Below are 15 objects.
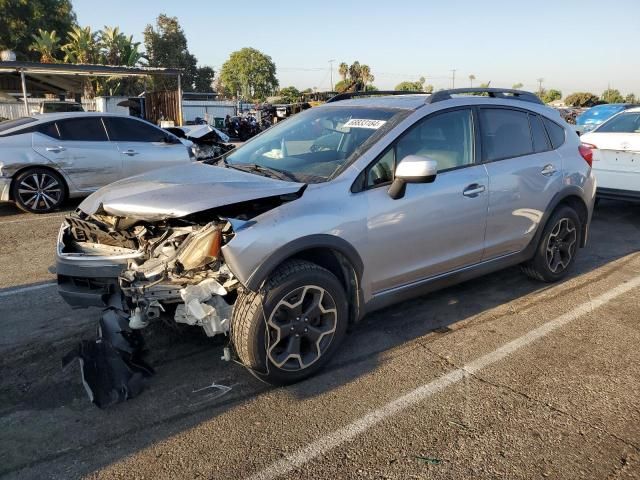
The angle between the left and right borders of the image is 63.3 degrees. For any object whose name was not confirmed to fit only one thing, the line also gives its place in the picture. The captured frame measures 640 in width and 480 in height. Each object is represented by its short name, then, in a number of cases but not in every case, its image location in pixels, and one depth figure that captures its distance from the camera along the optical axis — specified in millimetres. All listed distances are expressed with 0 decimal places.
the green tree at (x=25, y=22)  40406
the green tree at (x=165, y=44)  63438
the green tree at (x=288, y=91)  72594
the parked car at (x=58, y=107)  17381
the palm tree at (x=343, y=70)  92631
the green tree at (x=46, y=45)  36531
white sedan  7207
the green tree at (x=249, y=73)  102388
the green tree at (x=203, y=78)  70500
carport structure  16328
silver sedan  7859
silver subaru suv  3035
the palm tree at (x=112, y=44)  38750
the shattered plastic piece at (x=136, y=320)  3135
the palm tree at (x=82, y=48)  36406
